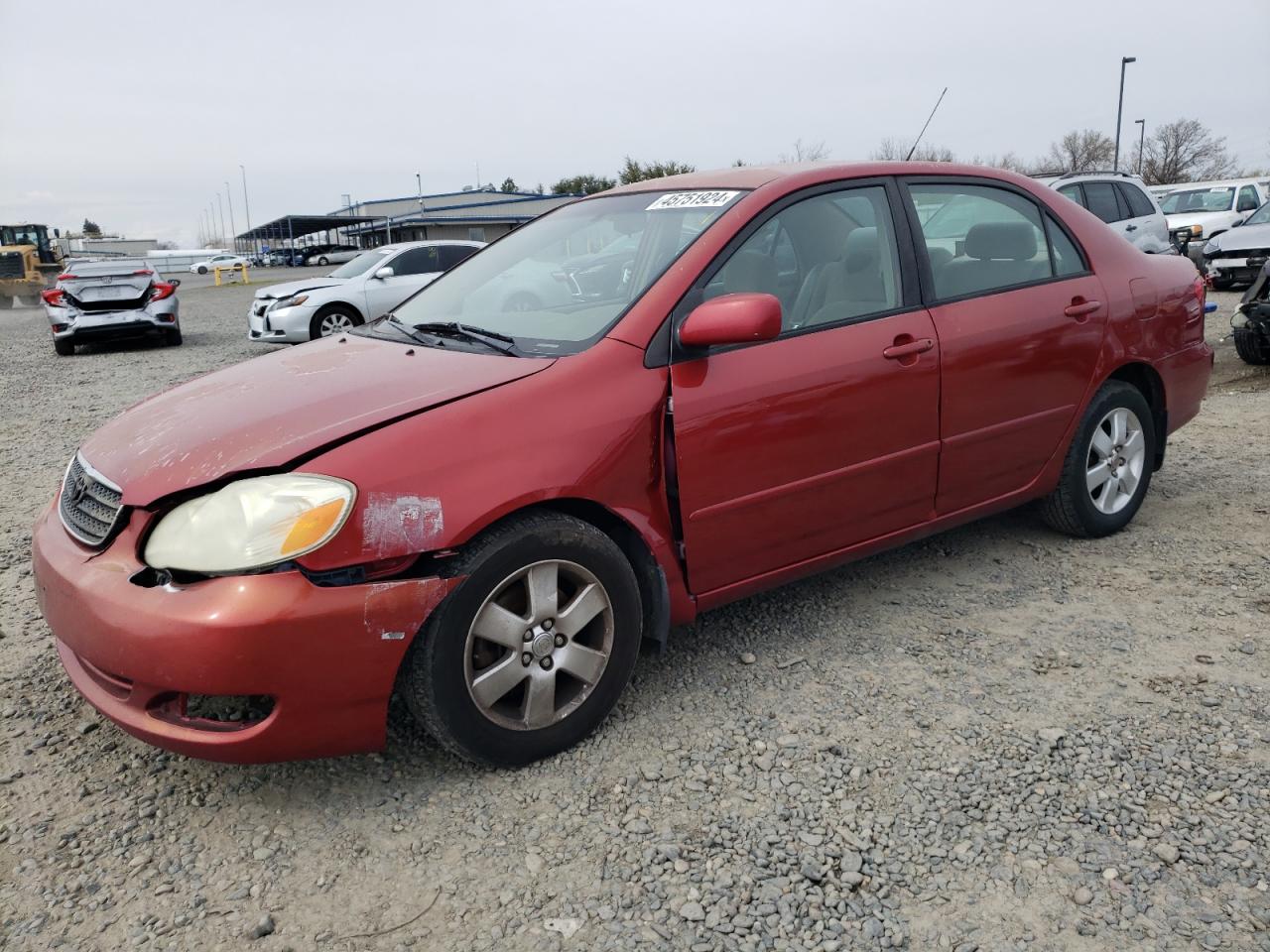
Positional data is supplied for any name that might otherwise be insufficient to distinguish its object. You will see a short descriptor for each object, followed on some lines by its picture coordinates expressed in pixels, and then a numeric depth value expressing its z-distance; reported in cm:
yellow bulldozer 2975
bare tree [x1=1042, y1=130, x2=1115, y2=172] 5966
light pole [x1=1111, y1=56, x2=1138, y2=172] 3491
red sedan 239
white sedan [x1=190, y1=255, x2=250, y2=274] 6310
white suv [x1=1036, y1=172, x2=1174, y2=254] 1140
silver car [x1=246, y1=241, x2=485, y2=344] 1250
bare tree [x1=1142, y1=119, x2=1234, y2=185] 5788
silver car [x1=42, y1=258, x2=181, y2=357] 1374
